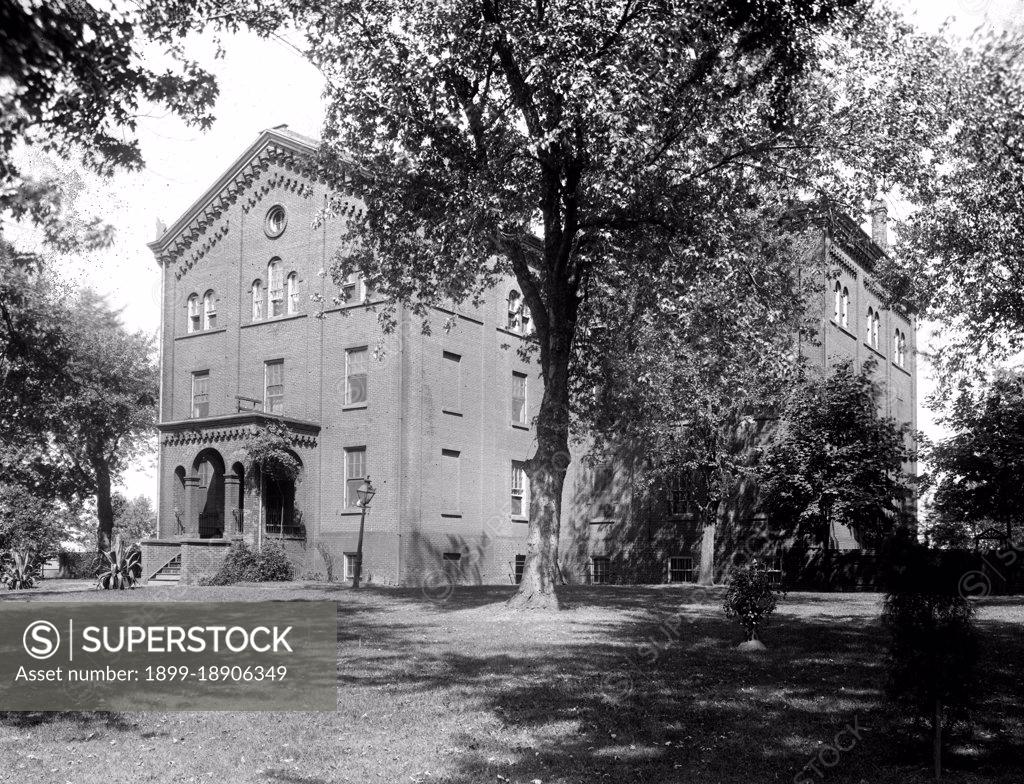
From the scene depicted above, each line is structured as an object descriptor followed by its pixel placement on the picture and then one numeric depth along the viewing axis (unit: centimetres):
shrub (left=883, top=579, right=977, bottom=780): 762
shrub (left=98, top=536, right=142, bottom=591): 2544
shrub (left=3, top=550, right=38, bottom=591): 2902
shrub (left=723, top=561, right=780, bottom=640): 1404
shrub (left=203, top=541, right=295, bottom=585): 3017
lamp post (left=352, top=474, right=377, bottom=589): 2856
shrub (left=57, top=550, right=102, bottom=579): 4912
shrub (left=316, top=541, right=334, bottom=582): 3316
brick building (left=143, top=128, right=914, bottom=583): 3281
